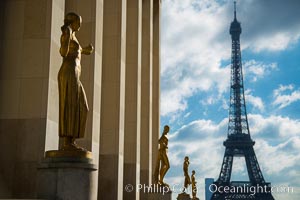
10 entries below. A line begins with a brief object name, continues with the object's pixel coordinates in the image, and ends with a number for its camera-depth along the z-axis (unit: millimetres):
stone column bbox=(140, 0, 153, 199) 25484
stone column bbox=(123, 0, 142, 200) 21391
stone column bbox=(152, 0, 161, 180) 29172
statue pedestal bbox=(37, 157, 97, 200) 9281
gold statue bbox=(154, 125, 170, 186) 21859
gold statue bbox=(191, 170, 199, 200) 33944
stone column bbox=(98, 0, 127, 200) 18250
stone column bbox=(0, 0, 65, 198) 12656
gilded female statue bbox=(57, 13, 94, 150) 9922
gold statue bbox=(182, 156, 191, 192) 28344
